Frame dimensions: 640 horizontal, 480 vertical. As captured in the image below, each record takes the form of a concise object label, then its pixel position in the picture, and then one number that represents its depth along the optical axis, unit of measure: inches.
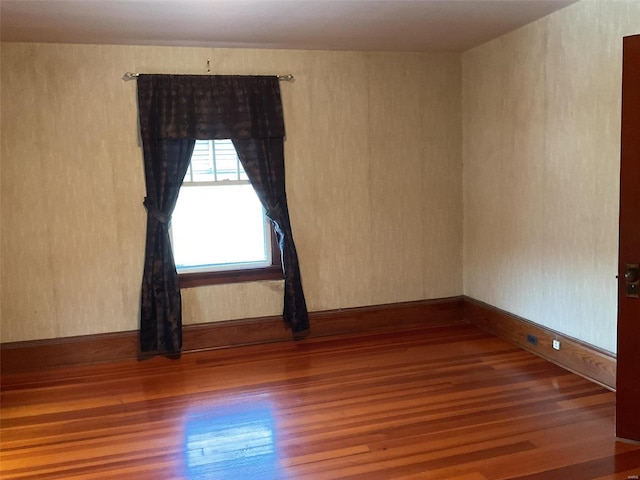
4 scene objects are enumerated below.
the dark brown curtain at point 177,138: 177.3
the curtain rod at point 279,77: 175.9
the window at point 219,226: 187.5
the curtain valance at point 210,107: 176.7
